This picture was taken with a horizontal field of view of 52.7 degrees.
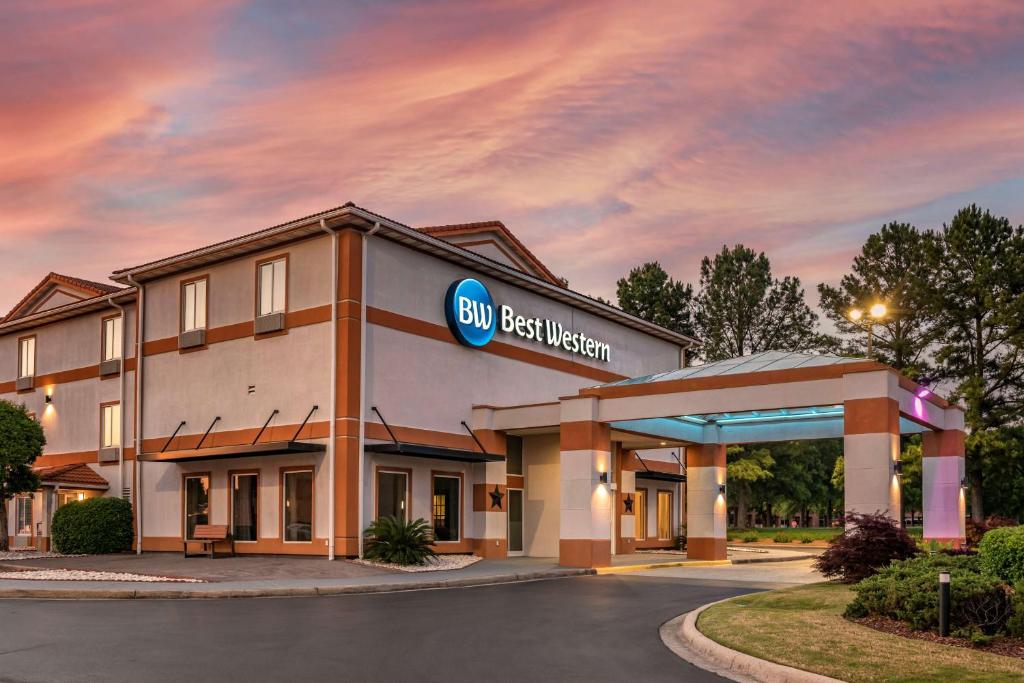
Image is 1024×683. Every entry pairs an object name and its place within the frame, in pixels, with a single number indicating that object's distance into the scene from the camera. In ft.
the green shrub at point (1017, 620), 38.91
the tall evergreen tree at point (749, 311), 241.35
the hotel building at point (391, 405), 92.63
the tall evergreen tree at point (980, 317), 173.37
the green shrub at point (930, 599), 40.98
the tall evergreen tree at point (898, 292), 191.52
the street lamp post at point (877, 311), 115.96
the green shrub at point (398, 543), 89.40
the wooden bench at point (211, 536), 96.58
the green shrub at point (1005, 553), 46.24
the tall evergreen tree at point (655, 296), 244.22
